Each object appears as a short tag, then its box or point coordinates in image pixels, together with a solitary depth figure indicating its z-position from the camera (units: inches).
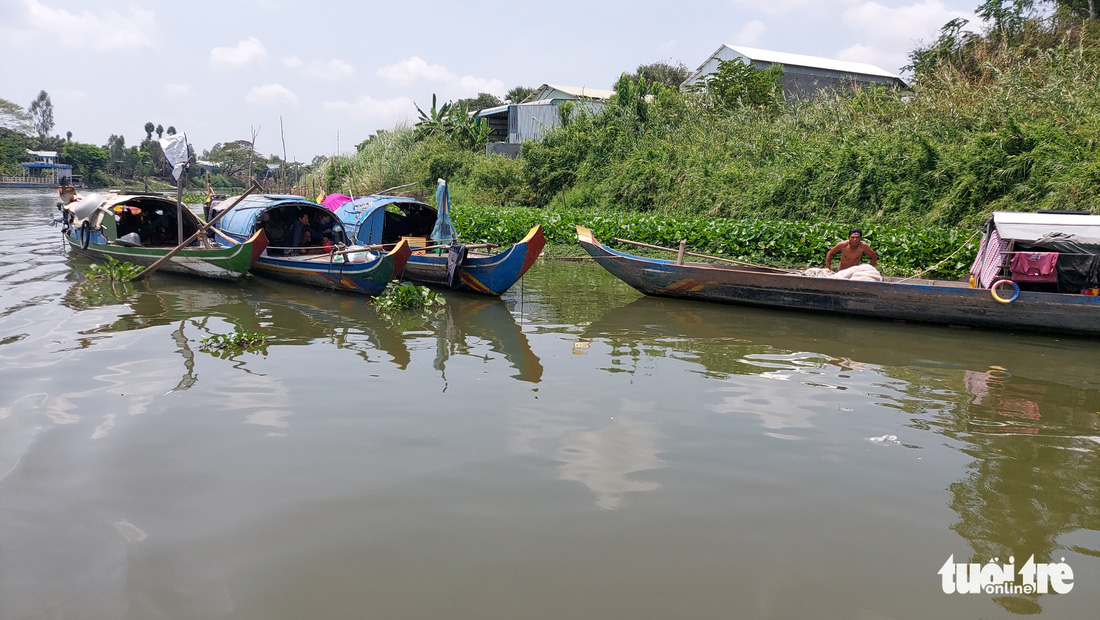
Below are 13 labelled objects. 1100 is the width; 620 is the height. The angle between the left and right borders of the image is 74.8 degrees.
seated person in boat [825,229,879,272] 379.9
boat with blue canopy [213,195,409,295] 402.0
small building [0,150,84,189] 1878.7
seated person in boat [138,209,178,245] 563.5
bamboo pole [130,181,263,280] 445.3
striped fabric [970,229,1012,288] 327.0
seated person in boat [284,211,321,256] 509.0
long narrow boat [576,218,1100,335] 320.2
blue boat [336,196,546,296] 394.6
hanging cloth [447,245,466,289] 405.7
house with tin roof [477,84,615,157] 1064.2
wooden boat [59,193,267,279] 434.0
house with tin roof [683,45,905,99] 1116.2
